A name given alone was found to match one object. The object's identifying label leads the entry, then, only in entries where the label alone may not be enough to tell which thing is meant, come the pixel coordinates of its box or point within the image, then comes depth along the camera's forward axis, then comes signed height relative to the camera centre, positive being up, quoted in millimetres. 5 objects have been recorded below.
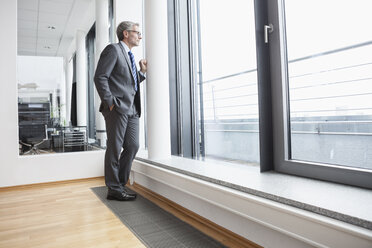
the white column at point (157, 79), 2666 +488
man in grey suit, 2322 +235
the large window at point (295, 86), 1470 +253
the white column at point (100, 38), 3615 +1252
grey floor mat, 1602 -634
